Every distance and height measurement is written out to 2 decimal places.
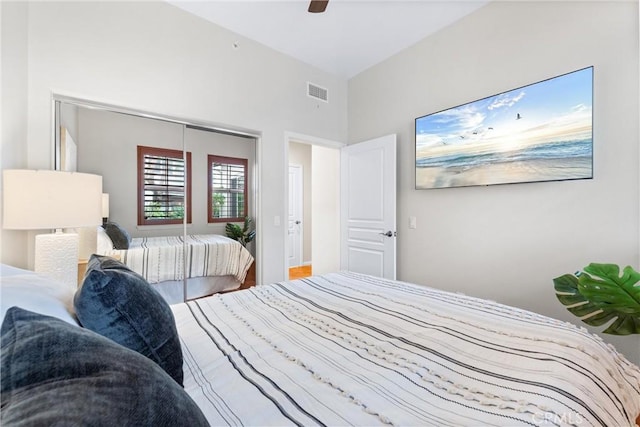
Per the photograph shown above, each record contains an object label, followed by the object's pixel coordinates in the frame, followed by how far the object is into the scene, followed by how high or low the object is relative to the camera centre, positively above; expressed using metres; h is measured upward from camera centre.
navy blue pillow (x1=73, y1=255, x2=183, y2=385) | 0.75 -0.29
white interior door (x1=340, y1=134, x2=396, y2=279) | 3.20 +0.08
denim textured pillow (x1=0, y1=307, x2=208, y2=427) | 0.35 -0.25
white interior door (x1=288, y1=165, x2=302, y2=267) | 5.94 -0.01
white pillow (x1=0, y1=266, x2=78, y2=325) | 0.72 -0.24
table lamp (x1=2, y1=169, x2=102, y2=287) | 1.49 +0.02
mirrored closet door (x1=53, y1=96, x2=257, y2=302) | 2.16 +0.32
